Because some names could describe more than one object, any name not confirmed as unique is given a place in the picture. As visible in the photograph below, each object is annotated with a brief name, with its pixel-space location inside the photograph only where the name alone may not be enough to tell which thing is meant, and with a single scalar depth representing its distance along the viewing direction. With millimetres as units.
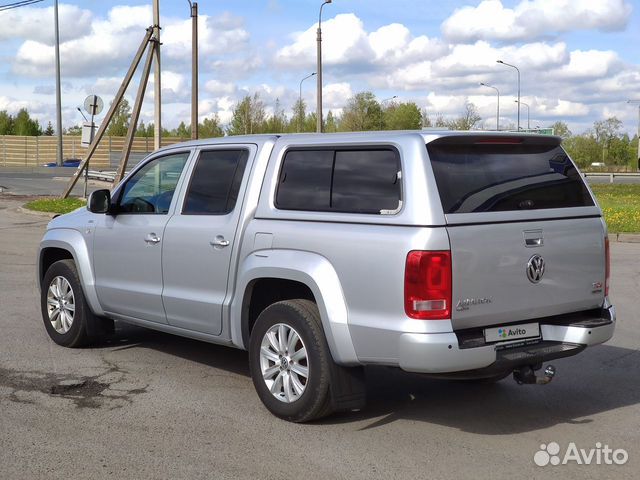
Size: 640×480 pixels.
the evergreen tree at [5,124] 81875
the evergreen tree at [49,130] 93900
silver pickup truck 4879
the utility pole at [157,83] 21500
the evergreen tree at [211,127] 70688
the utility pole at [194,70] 26109
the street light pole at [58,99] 46094
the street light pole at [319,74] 33856
